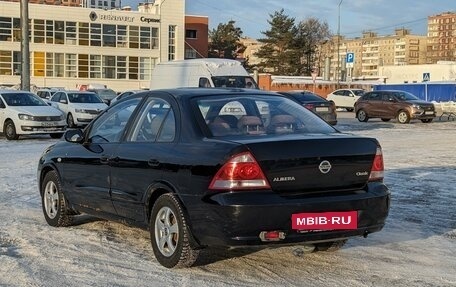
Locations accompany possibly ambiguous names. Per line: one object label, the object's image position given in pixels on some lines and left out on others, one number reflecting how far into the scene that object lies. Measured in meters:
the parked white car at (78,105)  25.66
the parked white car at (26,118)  20.50
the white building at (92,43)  70.25
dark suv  30.75
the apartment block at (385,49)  171.62
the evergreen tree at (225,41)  102.38
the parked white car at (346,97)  45.38
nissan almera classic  5.23
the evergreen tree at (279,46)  89.88
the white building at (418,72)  89.29
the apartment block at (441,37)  154.62
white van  24.42
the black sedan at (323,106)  24.89
